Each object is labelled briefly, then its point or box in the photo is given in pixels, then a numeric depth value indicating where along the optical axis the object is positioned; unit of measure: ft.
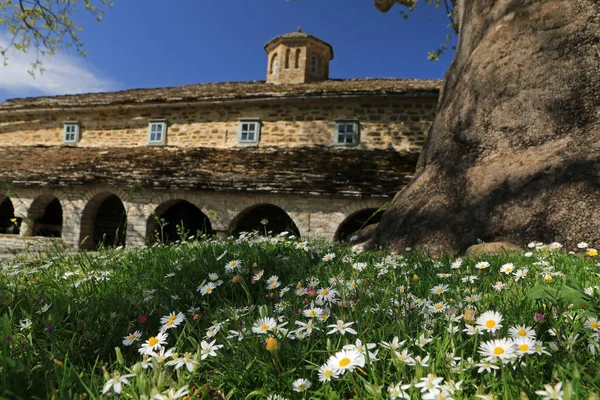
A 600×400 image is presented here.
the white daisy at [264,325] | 4.42
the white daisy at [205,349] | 4.39
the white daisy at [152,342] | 4.34
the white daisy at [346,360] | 3.35
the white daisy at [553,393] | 2.67
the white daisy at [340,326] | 4.30
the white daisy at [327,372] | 3.66
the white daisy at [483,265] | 7.64
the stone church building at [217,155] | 34.37
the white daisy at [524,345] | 3.17
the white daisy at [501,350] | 3.16
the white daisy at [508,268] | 6.49
